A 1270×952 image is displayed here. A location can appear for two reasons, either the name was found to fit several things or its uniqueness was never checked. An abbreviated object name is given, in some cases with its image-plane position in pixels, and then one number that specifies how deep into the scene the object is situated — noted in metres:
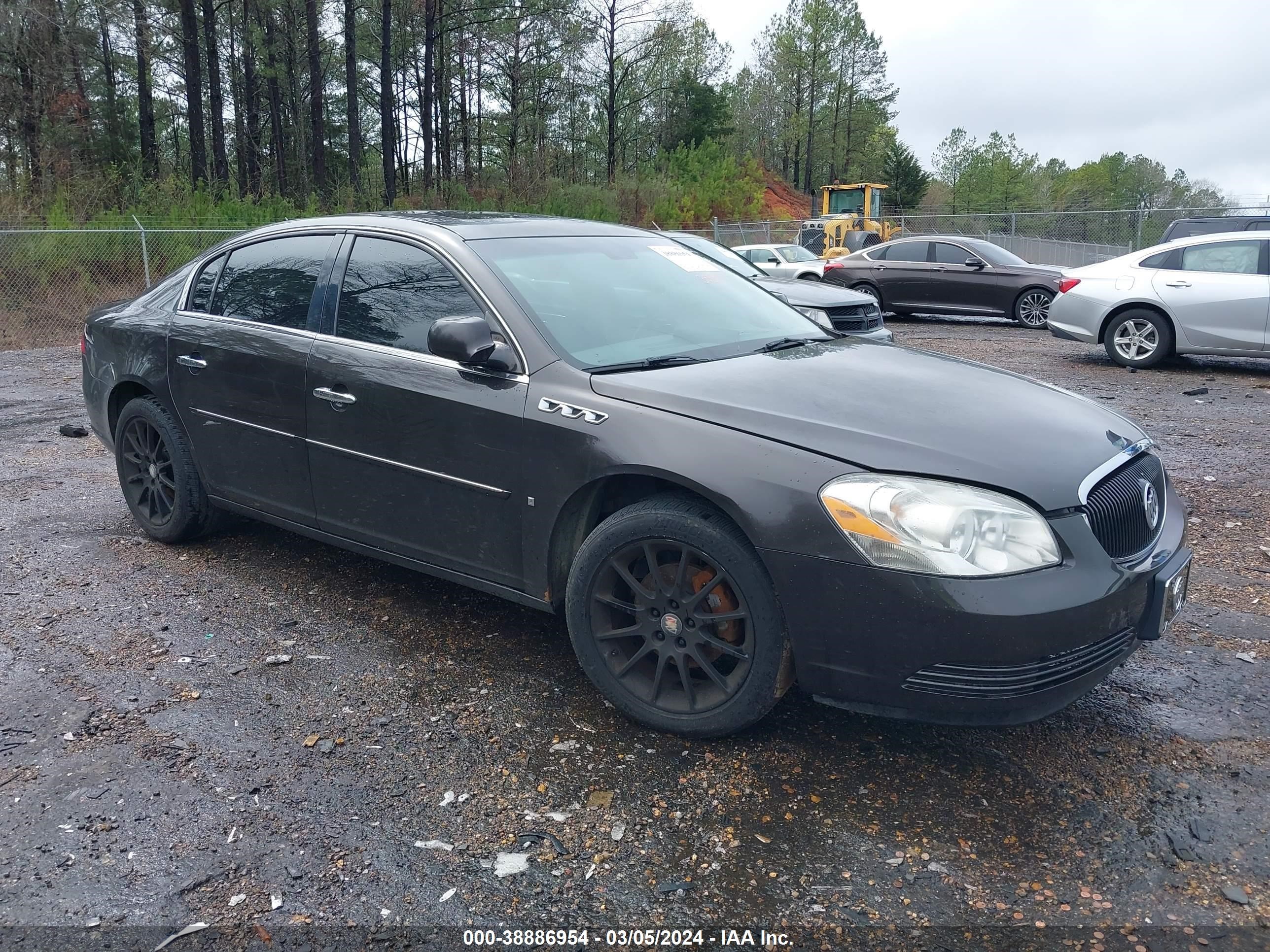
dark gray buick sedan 2.62
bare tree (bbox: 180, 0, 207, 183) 24.80
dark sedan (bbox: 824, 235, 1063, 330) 15.71
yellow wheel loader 26.95
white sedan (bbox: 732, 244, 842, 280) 19.28
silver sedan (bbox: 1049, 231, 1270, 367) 10.07
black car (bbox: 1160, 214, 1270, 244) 15.29
